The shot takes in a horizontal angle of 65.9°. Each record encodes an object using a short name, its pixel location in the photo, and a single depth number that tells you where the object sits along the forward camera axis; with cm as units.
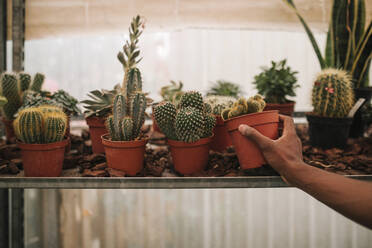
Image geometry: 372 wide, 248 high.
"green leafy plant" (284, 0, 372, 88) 137
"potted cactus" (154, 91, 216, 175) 93
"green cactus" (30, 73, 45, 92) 129
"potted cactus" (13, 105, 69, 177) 90
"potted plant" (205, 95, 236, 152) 113
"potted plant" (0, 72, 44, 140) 121
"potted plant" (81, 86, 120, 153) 107
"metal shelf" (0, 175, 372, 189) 92
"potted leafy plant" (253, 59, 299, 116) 133
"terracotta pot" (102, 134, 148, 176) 95
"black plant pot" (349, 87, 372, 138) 143
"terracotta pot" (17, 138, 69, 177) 92
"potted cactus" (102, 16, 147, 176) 95
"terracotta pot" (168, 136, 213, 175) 97
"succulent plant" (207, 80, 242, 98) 149
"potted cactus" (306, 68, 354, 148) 119
